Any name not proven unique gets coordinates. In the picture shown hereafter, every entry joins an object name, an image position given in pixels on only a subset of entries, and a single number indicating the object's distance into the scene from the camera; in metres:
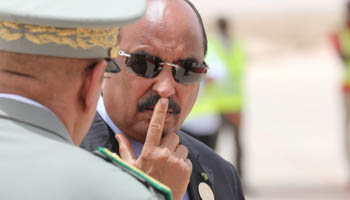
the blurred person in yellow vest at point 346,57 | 21.06
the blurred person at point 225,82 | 17.75
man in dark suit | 6.41
